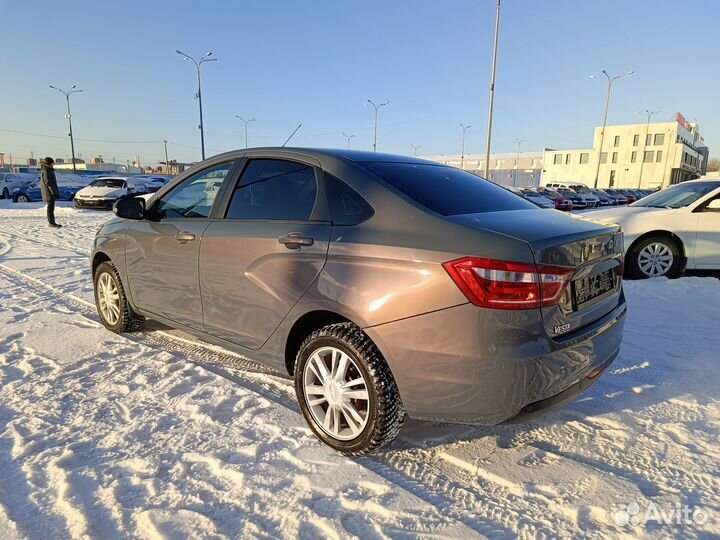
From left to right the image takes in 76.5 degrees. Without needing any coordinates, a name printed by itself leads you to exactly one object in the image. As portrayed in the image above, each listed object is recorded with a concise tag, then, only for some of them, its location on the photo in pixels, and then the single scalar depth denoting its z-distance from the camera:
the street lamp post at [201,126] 34.38
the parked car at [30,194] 23.83
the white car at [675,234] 6.17
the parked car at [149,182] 21.34
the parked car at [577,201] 31.17
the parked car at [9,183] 27.06
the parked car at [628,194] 43.09
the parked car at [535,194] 24.74
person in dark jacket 12.18
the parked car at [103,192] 18.19
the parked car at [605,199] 37.72
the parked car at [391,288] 2.01
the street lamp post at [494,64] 23.78
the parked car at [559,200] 27.12
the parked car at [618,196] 40.01
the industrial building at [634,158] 72.69
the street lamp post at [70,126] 49.97
